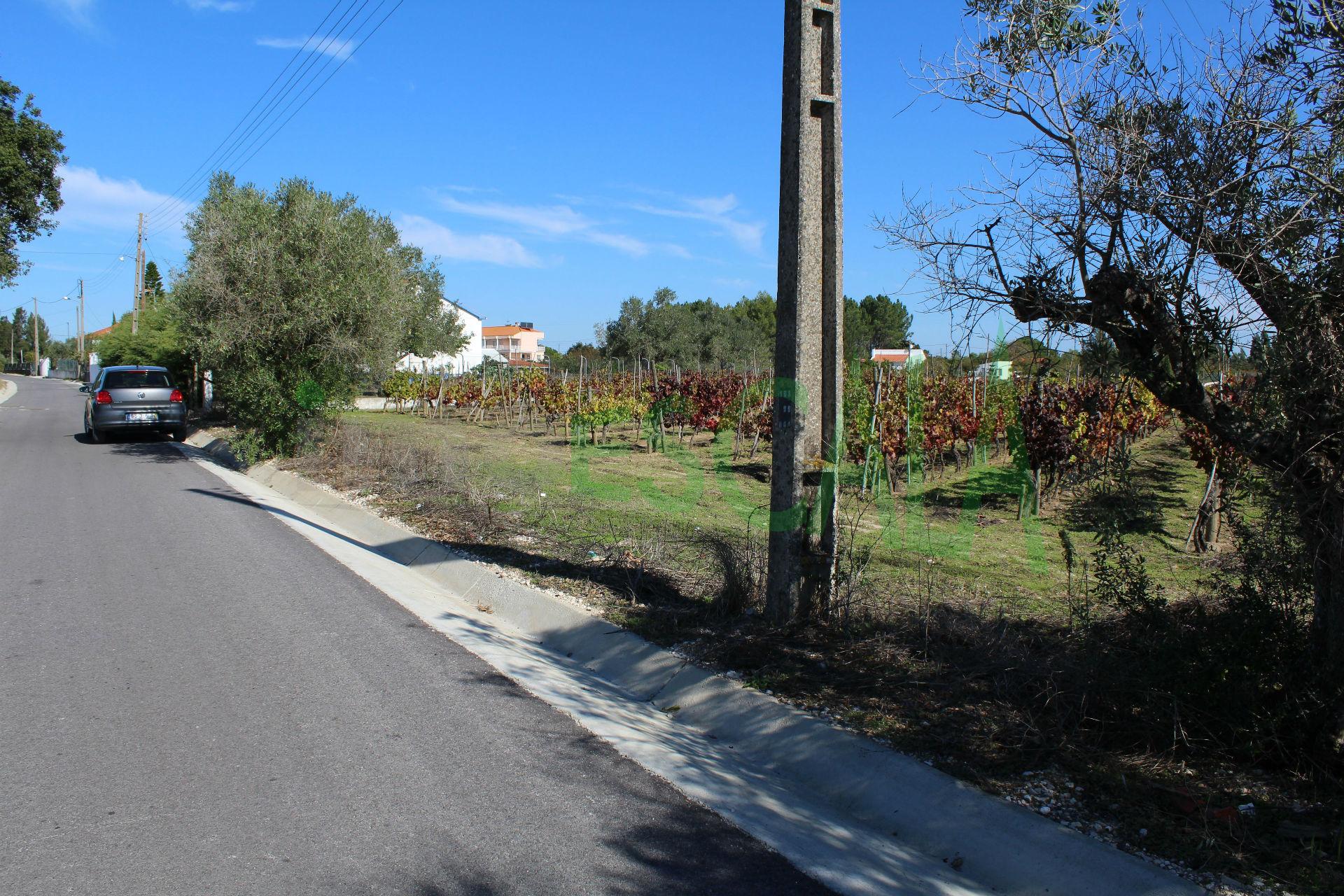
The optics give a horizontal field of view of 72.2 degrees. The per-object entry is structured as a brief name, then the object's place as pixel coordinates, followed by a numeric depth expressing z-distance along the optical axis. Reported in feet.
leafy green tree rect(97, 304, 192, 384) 98.37
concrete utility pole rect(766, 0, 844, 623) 19.58
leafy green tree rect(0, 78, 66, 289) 85.20
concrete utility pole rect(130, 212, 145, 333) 130.34
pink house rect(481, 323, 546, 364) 414.62
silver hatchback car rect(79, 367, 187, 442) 67.21
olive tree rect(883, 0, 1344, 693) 12.40
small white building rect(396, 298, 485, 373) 172.55
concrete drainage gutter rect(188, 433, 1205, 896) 11.55
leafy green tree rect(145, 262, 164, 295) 198.51
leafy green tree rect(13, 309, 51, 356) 444.14
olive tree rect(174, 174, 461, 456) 51.60
